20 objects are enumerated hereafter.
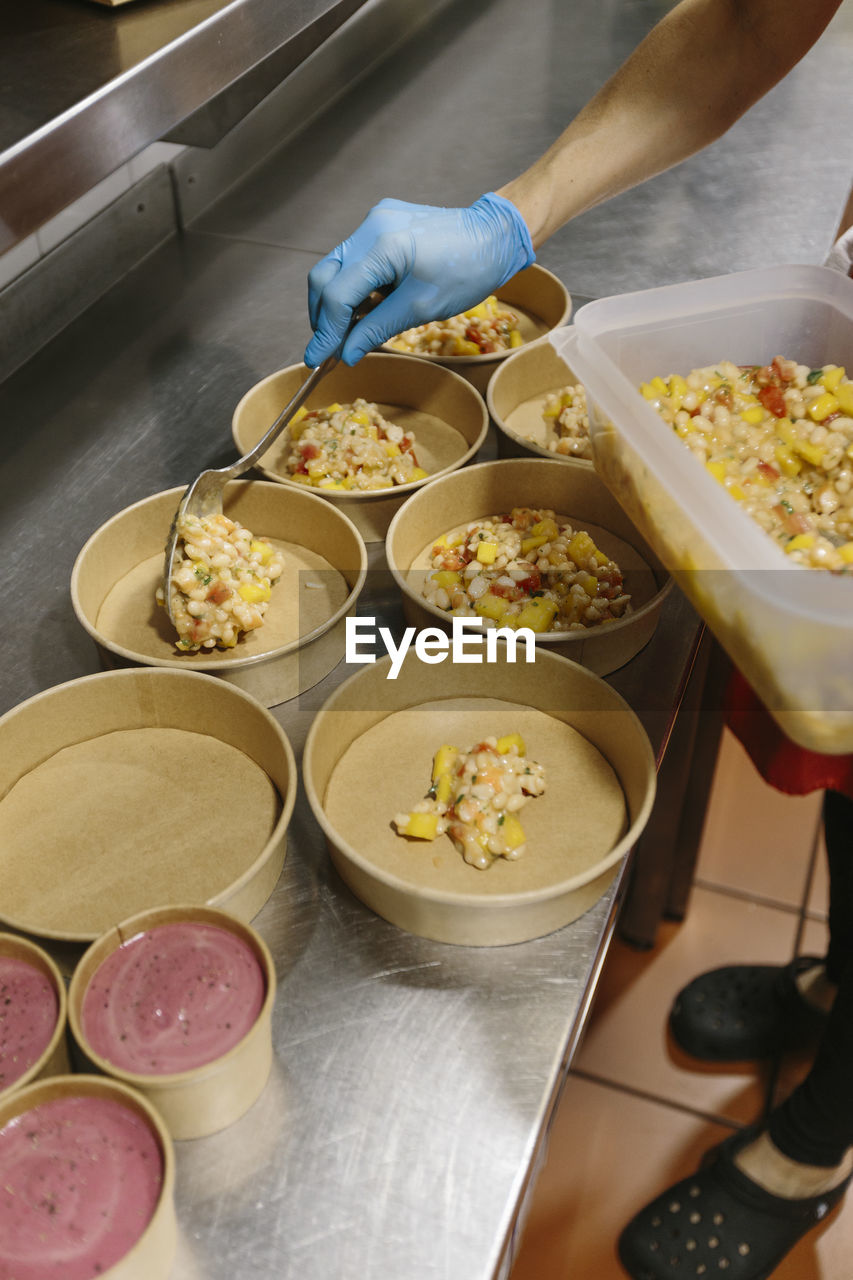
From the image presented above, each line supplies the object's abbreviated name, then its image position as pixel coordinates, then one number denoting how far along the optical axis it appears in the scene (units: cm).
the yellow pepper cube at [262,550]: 158
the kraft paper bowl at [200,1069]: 94
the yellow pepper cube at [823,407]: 141
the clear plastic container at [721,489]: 106
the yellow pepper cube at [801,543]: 118
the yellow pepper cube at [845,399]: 141
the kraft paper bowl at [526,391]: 182
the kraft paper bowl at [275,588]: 143
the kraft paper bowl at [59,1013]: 94
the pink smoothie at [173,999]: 98
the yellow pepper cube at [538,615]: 147
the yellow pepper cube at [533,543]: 163
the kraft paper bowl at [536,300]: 212
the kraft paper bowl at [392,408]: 171
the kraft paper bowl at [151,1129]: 85
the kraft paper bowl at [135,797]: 121
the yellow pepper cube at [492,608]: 149
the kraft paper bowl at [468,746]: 113
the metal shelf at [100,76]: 108
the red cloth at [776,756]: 146
